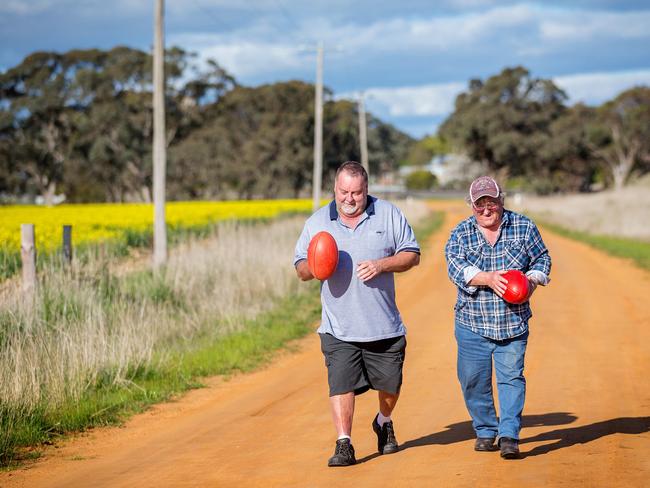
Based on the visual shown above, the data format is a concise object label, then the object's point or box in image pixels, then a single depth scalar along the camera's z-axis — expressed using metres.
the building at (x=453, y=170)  105.38
